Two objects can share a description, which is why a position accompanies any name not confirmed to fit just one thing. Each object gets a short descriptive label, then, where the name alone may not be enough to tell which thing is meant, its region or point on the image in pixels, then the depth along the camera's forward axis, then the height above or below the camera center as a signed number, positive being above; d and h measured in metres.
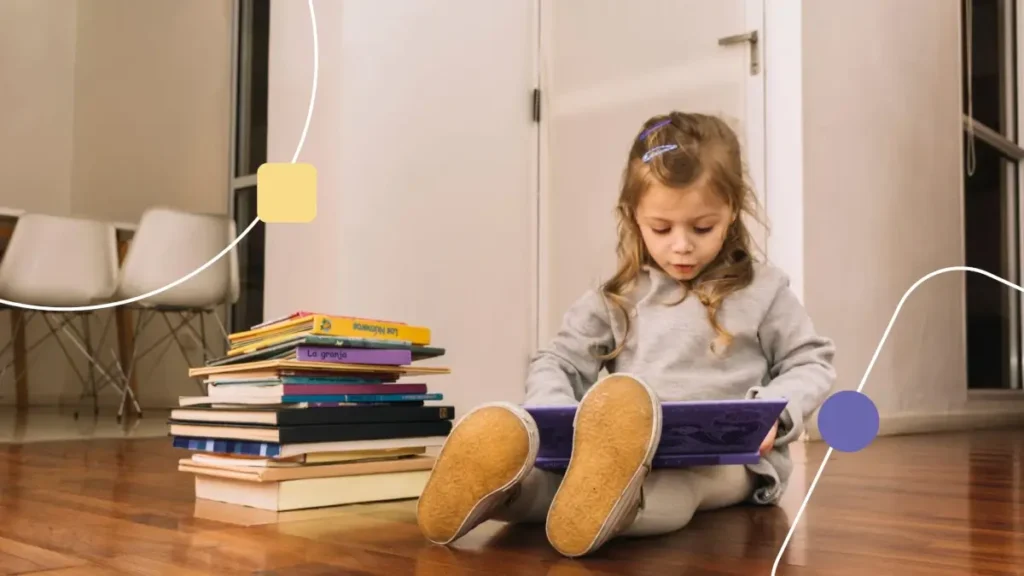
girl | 0.98 -0.04
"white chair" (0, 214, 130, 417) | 3.42 +0.25
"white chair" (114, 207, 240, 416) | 3.60 +0.27
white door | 2.77 +0.72
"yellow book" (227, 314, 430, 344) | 1.40 +0.01
